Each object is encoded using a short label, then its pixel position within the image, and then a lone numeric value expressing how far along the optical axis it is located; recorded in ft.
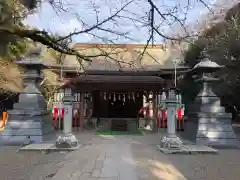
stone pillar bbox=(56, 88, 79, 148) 21.10
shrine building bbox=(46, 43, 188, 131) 33.66
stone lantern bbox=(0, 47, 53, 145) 25.04
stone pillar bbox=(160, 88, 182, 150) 20.39
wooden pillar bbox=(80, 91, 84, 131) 34.19
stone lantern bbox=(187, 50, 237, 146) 24.97
